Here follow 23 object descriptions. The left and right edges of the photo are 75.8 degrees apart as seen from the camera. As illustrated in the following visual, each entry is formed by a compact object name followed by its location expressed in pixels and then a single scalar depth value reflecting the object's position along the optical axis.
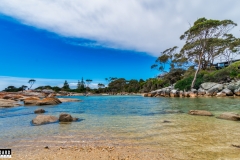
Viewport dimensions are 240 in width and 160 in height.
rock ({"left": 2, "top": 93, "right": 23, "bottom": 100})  31.90
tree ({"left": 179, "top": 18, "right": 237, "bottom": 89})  31.02
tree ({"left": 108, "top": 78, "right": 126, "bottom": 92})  103.90
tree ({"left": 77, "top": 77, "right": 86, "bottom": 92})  111.56
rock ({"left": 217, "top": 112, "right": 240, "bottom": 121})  7.57
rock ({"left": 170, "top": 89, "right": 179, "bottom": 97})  34.78
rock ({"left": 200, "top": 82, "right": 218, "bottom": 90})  31.75
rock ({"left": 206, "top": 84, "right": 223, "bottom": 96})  29.11
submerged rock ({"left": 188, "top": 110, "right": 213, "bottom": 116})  9.17
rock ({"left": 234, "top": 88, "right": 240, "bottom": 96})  25.78
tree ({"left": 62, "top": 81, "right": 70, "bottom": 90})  112.79
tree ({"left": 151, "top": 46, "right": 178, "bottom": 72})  49.38
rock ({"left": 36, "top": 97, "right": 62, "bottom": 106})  20.32
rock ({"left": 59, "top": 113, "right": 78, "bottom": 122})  8.30
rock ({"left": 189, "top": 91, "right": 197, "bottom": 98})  30.85
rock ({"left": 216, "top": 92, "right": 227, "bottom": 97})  26.82
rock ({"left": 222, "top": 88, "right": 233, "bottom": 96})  26.77
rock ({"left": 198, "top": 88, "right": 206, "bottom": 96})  30.88
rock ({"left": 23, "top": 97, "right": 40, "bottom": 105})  20.75
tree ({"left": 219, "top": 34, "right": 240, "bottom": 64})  38.28
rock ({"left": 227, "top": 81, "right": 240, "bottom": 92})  27.24
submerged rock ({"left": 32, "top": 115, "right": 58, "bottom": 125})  7.76
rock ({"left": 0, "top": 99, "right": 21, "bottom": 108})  18.16
